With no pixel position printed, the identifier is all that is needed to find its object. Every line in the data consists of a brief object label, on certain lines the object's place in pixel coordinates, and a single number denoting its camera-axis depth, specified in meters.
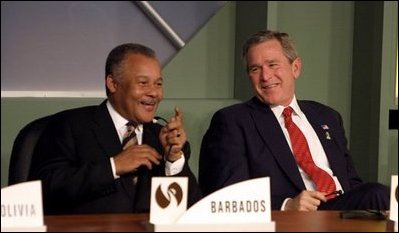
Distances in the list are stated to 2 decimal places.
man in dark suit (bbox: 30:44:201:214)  6.88
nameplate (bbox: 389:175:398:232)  6.37
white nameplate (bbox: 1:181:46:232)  6.16
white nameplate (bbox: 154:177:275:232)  6.23
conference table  6.29
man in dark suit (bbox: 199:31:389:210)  7.20
